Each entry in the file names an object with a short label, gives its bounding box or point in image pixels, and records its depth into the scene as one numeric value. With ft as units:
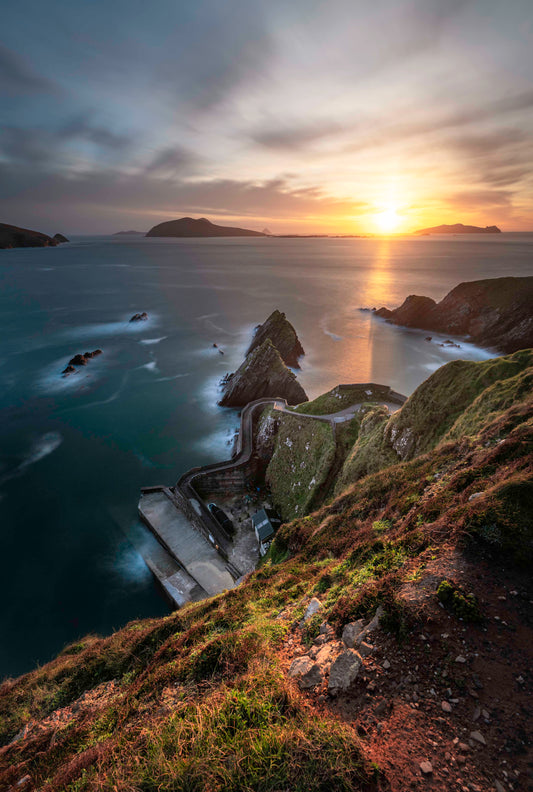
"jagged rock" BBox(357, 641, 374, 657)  19.12
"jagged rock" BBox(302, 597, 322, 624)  26.55
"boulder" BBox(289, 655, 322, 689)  18.74
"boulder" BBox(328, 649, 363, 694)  17.87
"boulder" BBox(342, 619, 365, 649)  20.76
